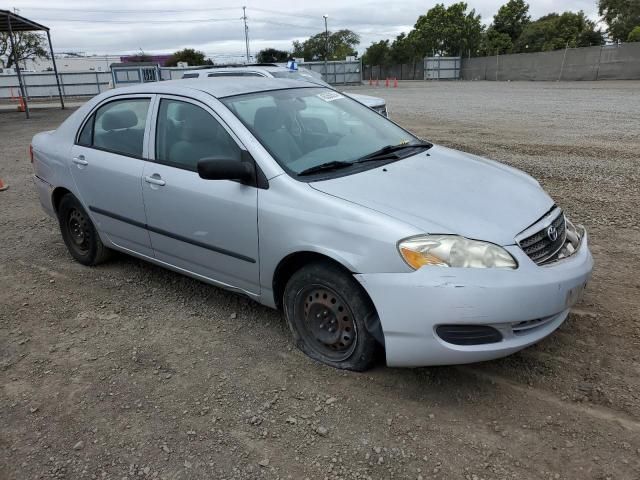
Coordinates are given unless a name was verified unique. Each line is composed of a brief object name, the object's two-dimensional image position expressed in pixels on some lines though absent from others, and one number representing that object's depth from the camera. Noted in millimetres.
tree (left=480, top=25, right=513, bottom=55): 63500
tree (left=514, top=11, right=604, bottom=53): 54719
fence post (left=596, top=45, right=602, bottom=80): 33875
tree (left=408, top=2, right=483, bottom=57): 60088
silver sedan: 2590
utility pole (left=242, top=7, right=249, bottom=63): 85750
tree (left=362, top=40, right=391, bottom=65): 65812
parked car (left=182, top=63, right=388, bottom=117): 9477
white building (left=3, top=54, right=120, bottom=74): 61938
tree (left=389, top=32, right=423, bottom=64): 62488
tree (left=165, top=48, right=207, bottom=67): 53209
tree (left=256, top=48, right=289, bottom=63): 48497
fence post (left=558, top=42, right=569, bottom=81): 36469
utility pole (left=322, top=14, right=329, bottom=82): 38691
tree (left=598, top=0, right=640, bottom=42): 50997
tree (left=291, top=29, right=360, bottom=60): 85312
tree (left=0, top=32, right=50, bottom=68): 50969
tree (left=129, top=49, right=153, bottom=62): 58162
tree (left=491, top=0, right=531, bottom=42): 70250
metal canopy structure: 17620
